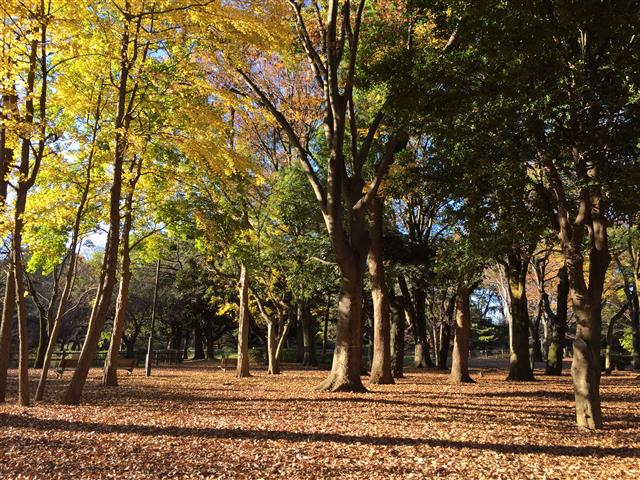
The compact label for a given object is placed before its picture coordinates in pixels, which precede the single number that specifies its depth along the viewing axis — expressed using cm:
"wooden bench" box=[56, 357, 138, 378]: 2048
